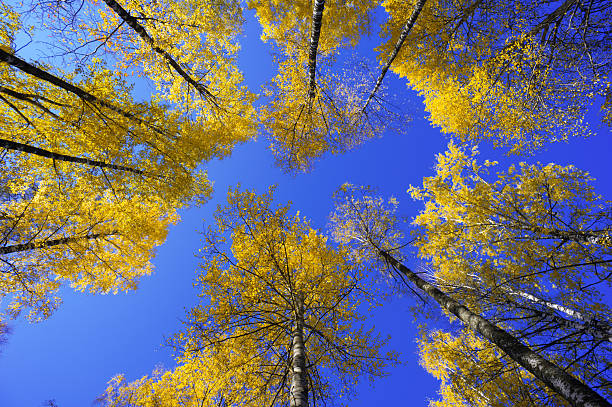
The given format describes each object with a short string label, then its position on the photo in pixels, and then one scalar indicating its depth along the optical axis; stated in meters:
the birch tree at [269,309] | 4.82
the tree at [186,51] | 4.88
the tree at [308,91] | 6.30
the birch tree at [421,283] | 2.51
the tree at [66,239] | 6.45
